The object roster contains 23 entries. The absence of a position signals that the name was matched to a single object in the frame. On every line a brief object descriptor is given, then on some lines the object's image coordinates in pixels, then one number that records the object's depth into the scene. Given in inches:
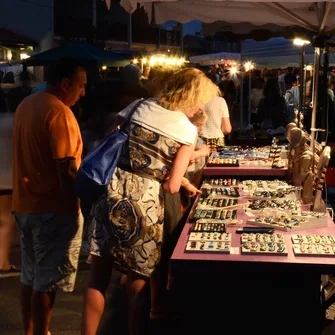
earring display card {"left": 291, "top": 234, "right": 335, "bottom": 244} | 134.1
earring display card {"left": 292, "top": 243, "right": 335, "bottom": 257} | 126.0
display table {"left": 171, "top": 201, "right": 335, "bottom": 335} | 124.0
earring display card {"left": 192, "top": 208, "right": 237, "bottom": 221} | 157.8
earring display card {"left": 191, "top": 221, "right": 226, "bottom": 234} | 144.6
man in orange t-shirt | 148.9
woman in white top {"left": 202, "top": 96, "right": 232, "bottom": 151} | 311.1
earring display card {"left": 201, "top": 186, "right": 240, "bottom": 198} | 187.7
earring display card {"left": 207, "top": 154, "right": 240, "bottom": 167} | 243.4
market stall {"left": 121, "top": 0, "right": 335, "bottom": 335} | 125.1
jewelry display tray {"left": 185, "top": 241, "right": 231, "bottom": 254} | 129.7
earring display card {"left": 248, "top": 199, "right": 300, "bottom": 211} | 167.5
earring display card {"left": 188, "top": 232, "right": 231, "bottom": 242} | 136.6
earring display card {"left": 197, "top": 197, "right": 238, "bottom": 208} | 172.6
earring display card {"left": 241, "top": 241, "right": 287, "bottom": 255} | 127.6
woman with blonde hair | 141.0
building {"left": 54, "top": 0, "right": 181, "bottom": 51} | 1245.7
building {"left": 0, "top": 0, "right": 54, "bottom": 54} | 906.7
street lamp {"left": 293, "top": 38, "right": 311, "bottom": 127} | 295.5
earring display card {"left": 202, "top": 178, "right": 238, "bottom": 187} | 210.4
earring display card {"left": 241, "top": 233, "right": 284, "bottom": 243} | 135.8
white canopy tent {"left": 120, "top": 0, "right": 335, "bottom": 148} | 221.7
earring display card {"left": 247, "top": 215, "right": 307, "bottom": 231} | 147.4
